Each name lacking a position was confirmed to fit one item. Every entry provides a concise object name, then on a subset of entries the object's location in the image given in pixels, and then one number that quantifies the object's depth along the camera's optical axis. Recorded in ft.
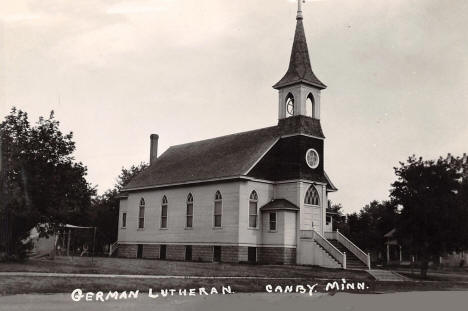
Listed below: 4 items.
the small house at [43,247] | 117.50
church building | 124.36
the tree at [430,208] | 101.09
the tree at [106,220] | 200.23
